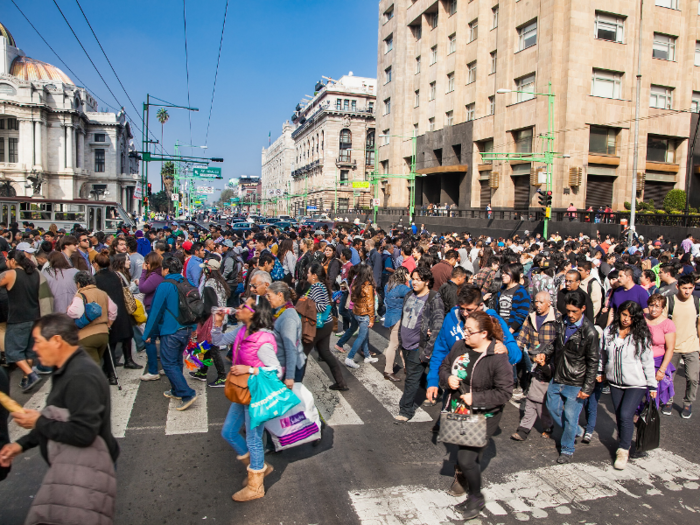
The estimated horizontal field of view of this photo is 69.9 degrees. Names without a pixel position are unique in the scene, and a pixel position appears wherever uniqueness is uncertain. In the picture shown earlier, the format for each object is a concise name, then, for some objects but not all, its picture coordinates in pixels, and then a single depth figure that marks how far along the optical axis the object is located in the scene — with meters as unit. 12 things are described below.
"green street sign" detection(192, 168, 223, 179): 52.97
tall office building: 30.09
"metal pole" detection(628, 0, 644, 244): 21.70
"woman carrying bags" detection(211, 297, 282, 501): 4.38
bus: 25.30
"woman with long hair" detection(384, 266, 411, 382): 7.48
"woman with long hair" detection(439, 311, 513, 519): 4.13
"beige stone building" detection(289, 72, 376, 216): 81.31
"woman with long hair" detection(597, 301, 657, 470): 5.20
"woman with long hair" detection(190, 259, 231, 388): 7.04
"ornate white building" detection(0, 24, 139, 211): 58.62
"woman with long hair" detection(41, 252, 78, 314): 7.55
